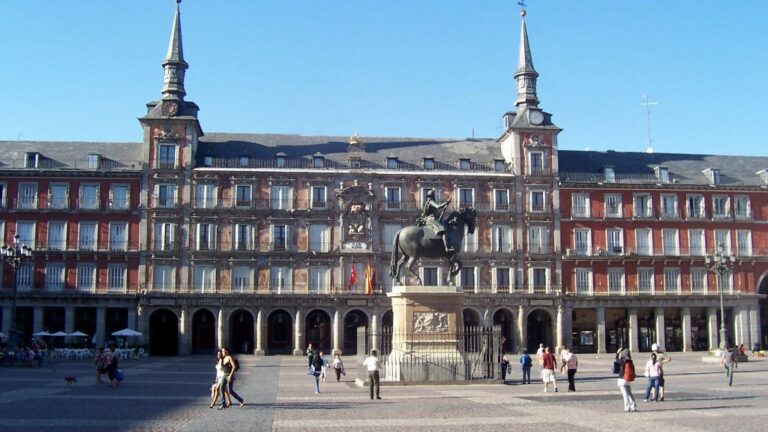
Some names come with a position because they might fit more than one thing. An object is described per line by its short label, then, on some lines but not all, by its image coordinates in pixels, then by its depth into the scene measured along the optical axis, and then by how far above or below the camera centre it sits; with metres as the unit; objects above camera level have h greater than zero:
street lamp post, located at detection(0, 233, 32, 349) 42.66 +3.20
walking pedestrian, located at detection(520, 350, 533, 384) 31.47 -1.89
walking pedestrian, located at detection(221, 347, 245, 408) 21.98 -1.36
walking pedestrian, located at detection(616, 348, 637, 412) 20.94 -1.72
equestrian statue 30.19 +2.86
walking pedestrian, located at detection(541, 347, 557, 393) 28.70 -1.87
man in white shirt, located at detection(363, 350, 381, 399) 24.77 -1.72
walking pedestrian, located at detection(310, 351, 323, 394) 28.25 -1.79
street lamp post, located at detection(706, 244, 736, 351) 47.47 +2.93
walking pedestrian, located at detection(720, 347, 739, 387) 29.98 -1.74
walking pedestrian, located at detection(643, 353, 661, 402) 23.83 -1.70
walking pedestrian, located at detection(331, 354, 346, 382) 34.19 -2.13
